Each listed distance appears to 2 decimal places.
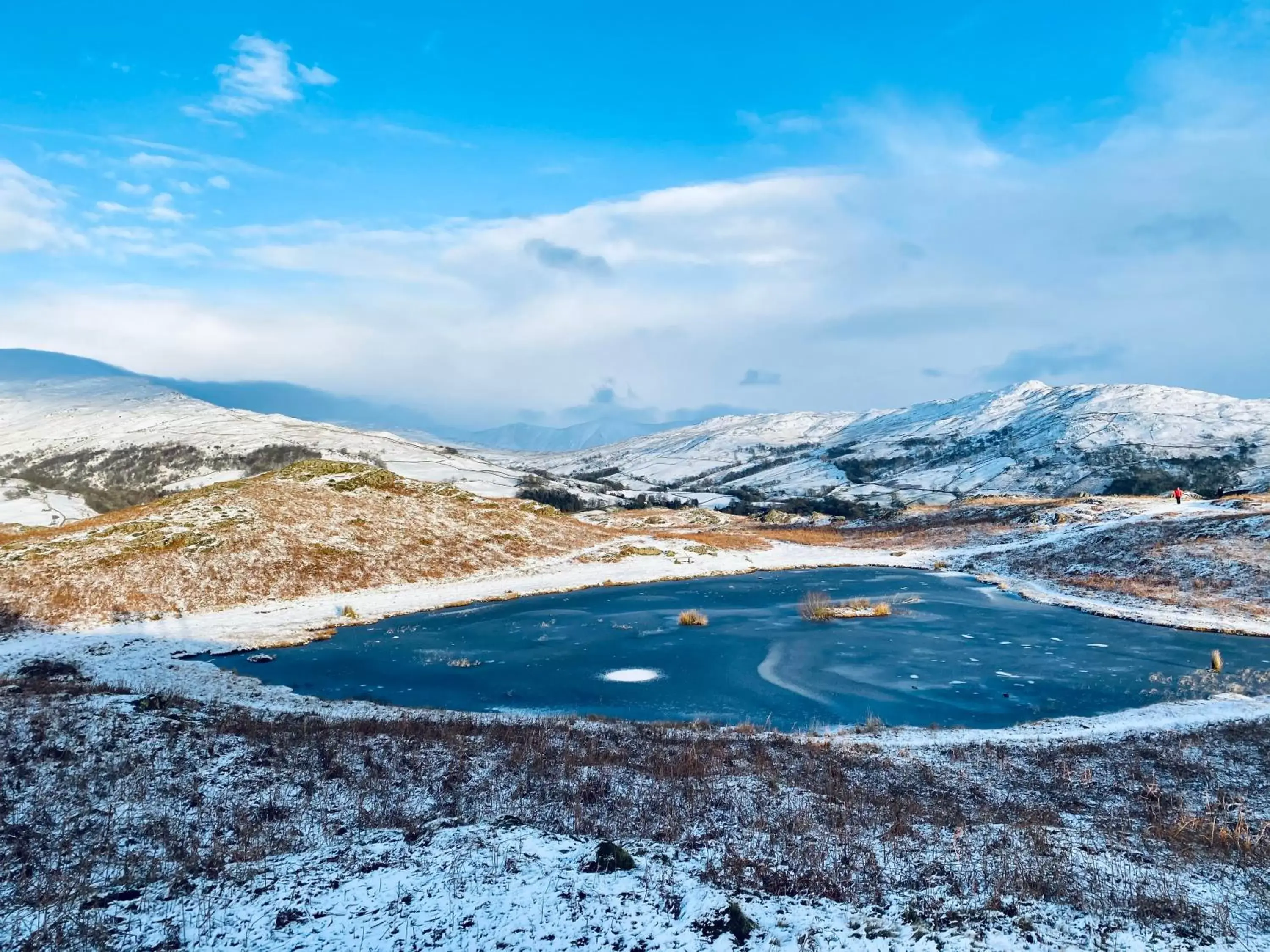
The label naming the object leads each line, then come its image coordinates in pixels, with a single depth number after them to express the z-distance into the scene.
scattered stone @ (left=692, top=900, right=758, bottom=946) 8.55
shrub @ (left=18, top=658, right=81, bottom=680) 28.12
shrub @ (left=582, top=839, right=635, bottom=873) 10.13
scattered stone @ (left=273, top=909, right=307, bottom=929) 8.61
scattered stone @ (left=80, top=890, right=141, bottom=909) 8.97
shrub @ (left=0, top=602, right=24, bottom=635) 36.22
